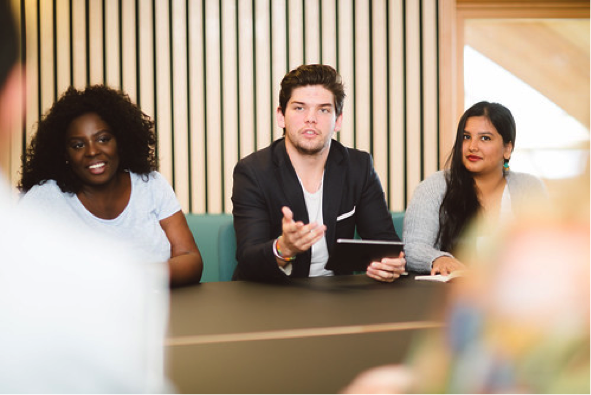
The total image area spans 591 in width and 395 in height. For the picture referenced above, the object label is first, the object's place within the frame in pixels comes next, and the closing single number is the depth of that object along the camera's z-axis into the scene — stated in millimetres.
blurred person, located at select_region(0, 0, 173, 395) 689
